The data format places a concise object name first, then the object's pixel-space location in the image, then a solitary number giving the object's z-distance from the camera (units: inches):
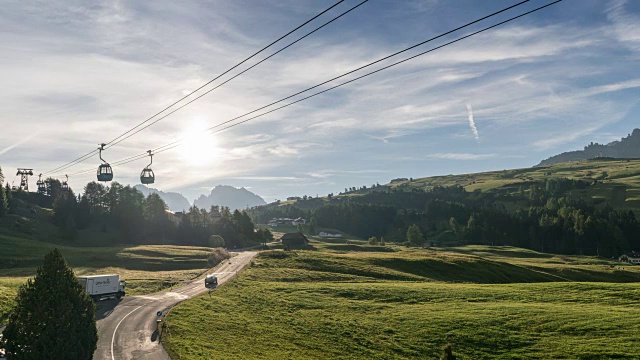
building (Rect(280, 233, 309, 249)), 6200.8
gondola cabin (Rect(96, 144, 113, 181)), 2220.7
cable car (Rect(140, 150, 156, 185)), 2185.0
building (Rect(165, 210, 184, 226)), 6953.7
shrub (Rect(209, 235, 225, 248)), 5969.5
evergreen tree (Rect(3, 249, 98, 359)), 1014.4
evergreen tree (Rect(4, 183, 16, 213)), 6215.6
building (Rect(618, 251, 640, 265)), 5845.5
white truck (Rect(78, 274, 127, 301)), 2296.4
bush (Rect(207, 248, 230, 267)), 4244.8
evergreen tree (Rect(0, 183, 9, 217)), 5718.5
